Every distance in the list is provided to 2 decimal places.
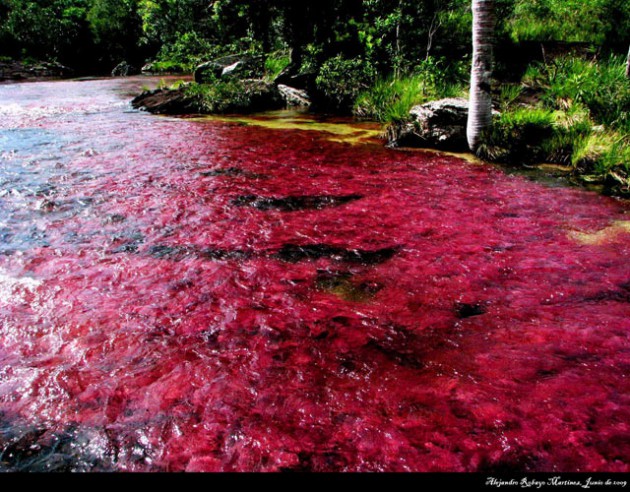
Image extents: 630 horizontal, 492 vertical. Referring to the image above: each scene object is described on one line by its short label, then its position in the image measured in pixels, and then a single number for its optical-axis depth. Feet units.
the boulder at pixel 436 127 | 23.35
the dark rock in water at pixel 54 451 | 5.38
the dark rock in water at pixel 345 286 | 9.39
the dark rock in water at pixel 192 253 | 11.01
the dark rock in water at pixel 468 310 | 8.61
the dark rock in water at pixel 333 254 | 10.98
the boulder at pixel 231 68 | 47.83
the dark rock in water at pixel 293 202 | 14.82
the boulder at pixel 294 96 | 41.42
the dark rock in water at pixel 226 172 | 18.80
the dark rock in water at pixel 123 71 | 92.64
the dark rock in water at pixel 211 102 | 38.68
